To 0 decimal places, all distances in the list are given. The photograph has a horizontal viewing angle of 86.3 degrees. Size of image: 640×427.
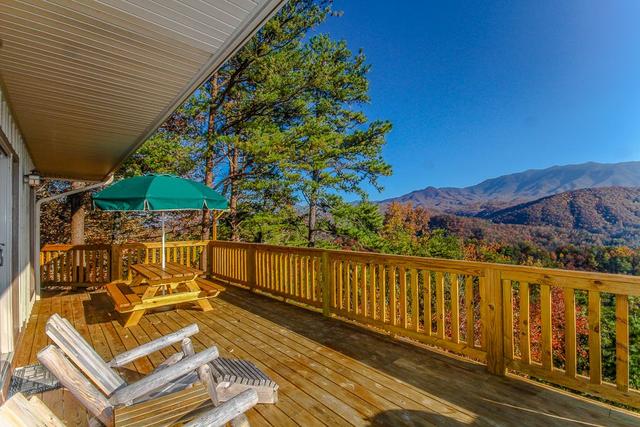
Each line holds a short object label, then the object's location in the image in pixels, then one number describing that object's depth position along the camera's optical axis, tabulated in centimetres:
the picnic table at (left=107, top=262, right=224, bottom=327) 414
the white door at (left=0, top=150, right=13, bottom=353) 288
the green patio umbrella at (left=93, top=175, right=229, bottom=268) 412
